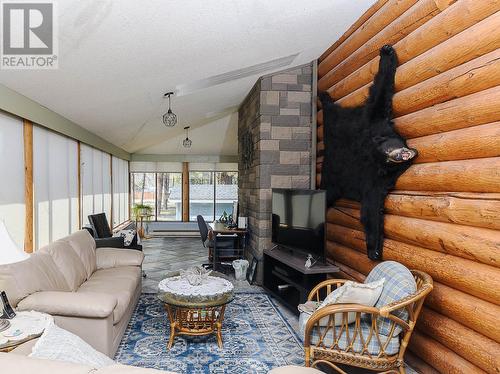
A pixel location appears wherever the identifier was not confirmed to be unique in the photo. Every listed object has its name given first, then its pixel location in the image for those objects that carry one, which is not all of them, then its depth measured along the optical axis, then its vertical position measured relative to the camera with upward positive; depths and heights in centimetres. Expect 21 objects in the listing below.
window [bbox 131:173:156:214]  1059 -20
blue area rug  287 -142
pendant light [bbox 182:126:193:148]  784 +86
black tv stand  379 -104
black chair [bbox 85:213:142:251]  522 -79
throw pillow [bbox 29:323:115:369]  150 -70
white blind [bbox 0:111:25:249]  325 +8
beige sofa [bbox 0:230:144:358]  267 -89
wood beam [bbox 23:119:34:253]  367 -2
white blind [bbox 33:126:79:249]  405 -3
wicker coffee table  315 -104
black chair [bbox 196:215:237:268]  600 -97
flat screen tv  386 -43
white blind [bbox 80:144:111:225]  595 +4
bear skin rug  307 +26
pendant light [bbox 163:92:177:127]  486 +86
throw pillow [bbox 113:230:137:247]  597 -86
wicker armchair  235 -103
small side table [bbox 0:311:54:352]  195 -83
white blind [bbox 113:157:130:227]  846 -19
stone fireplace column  498 +64
